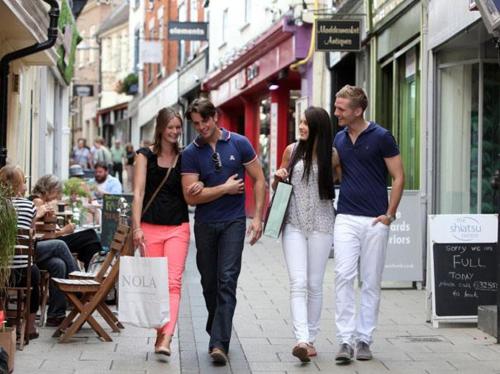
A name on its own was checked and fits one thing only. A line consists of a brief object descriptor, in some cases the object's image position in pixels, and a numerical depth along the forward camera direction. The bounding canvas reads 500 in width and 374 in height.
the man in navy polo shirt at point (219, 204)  8.52
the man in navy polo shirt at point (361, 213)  8.50
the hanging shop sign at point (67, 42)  18.77
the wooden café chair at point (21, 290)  8.87
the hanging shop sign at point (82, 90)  38.12
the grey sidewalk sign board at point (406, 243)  13.16
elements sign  31.55
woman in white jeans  8.48
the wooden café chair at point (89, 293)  9.30
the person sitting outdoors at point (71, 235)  11.47
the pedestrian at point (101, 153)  32.28
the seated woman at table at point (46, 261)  9.31
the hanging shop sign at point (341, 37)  17.91
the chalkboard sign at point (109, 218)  12.69
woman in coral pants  8.59
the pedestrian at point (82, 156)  32.75
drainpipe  13.50
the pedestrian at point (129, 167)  28.76
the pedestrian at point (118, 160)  35.47
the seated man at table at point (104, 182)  17.53
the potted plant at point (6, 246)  7.87
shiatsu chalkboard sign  10.29
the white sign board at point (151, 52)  39.47
